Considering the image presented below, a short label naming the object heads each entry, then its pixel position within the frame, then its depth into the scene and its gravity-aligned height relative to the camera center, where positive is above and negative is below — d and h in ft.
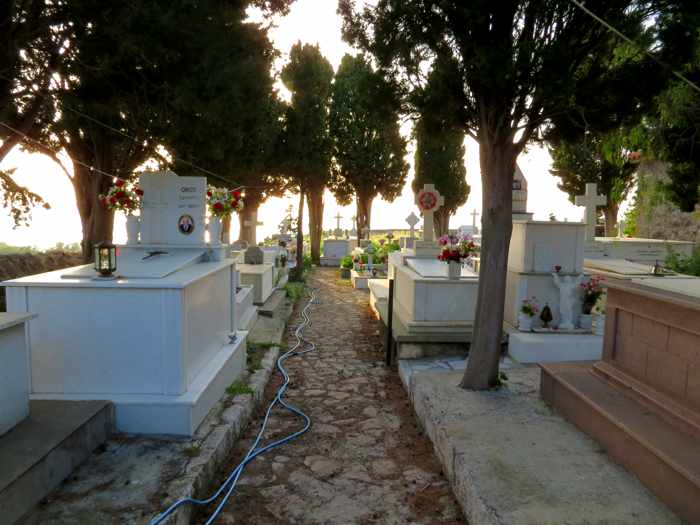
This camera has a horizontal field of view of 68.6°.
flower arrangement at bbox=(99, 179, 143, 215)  20.21 +0.90
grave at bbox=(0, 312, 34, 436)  10.78 -3.33
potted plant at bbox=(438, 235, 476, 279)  23.62 -1.04
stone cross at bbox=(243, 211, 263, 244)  58.44 -0.59
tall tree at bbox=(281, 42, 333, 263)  55.93 +11.64
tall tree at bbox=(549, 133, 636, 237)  80.61 +9.81
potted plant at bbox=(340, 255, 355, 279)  61.93 -4.99
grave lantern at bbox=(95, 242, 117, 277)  14.42 -1.13
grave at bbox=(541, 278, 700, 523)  9.71 -3.93
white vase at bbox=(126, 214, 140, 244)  21.09 -0.28
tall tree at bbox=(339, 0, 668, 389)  13.84 +4.63
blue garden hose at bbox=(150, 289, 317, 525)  10.34 -6.53
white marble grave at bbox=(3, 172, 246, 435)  13.39 -3.31
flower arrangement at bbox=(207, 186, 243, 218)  23.90 +1.01
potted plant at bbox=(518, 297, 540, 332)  22.72 -3.72
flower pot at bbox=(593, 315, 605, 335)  22.93 -4.28
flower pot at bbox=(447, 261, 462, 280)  24.01 -1.94
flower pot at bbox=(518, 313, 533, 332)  22.80 -4.11
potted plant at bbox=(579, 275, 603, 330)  23.00 -2.97
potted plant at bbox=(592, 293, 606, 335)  23.16 -4.00
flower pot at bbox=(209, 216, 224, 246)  22.47 -0.33
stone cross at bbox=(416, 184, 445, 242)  33.24 +1.60
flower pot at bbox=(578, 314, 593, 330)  22.89 -3.99
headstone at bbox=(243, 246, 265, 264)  39.99 -2.53
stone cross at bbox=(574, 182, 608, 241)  33.63 +1.94
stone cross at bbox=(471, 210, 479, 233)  75.25 +2.04
